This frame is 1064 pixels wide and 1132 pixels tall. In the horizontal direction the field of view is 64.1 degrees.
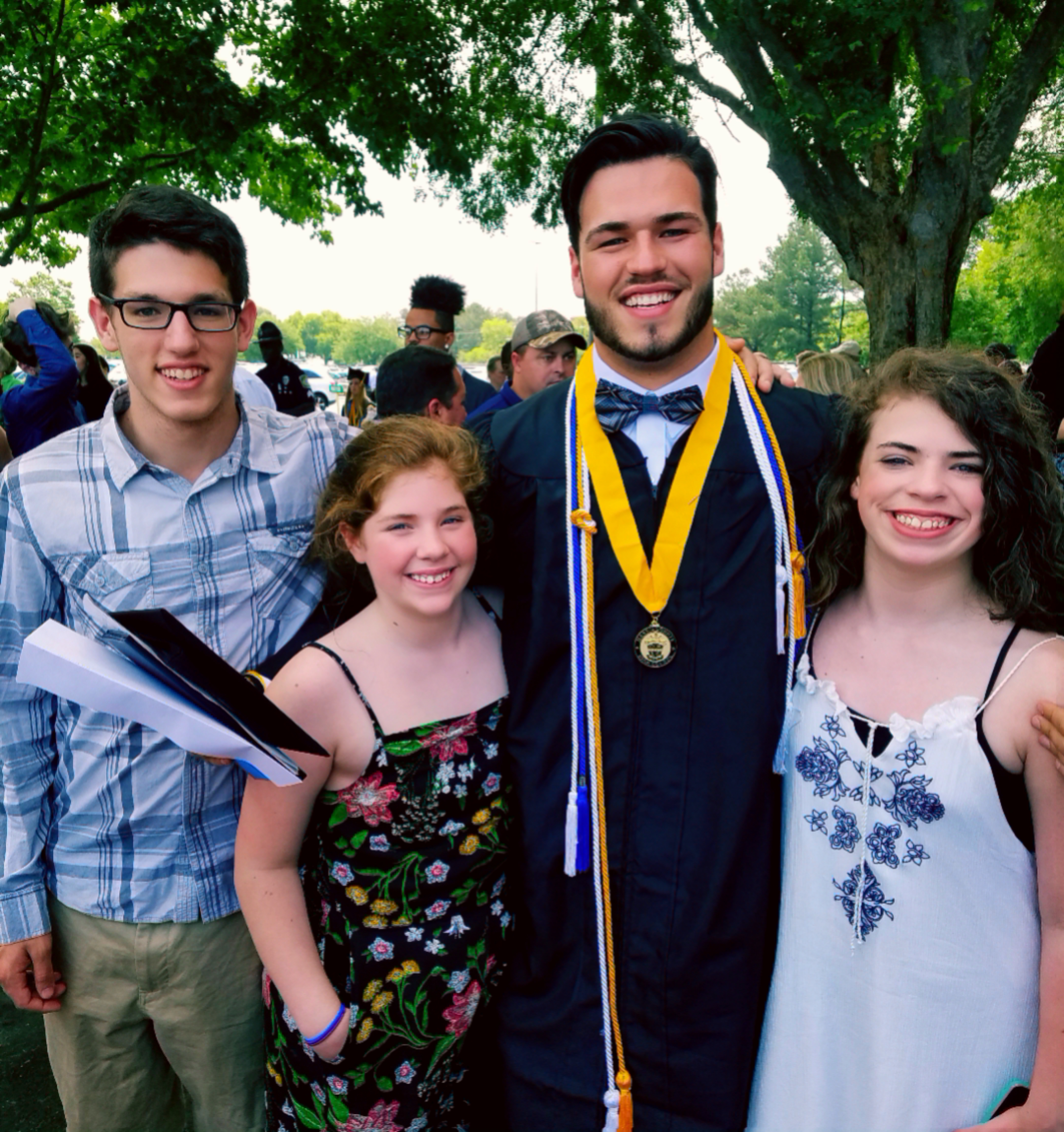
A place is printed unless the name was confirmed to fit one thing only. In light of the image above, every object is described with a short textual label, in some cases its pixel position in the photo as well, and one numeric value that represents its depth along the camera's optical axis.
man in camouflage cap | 5.28
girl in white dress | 1.56
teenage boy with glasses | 1.76
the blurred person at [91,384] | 6.27
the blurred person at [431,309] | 6.22
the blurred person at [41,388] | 3.80
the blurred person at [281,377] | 8.61
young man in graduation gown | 1.74
